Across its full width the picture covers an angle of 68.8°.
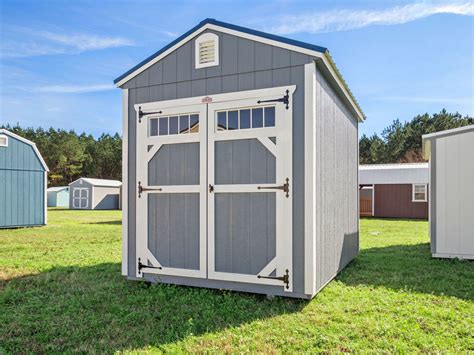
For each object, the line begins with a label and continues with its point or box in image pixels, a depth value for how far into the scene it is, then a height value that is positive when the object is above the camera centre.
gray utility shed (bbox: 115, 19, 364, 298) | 3.95 +0.24
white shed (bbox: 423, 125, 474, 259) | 6.50 -0.23
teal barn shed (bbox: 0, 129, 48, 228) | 11.59 +0.00
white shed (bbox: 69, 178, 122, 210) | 25.69 -0.90
